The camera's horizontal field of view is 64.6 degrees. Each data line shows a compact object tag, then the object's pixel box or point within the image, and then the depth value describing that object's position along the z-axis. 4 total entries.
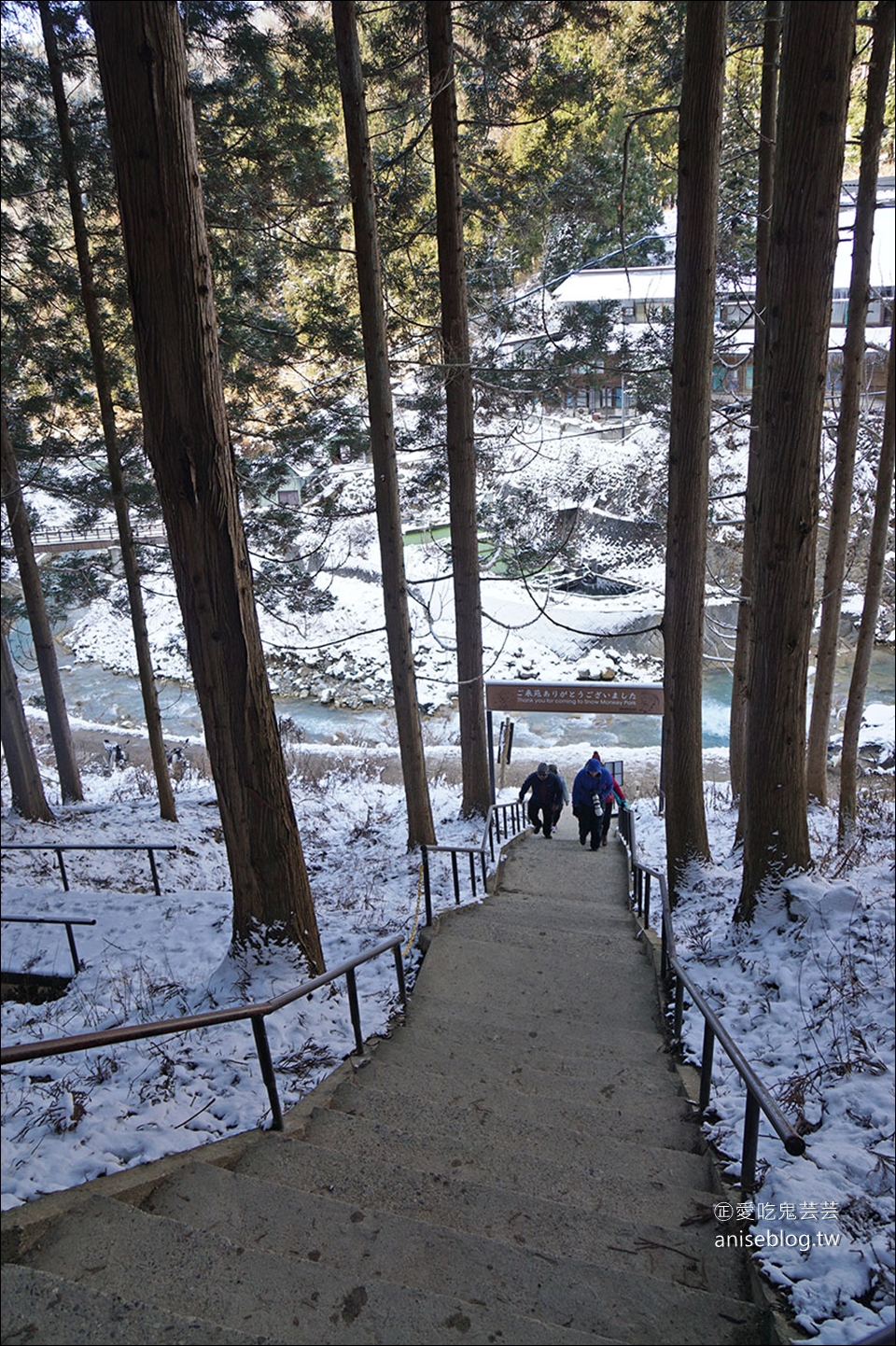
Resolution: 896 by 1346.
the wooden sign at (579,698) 11.36
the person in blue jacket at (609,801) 9.92
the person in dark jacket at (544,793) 10.52
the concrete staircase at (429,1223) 2.27
